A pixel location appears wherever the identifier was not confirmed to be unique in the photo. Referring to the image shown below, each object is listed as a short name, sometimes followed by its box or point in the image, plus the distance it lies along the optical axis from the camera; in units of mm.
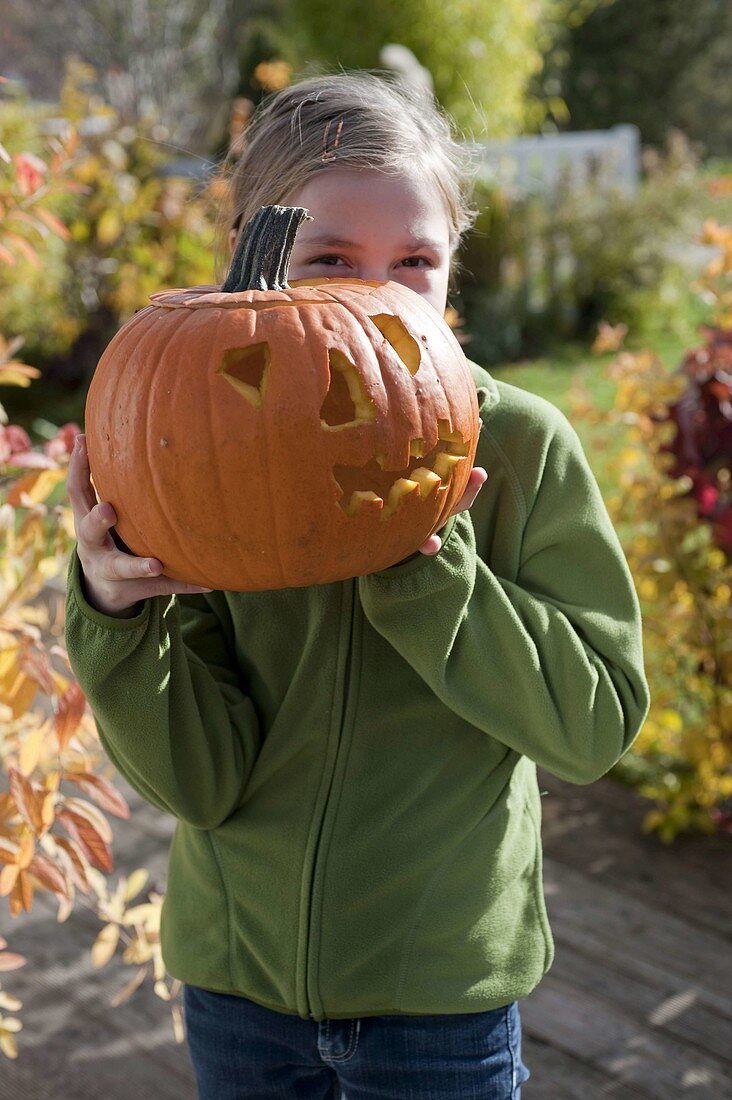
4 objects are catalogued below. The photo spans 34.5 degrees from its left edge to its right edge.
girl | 1346
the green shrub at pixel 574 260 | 8789
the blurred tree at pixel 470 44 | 10406
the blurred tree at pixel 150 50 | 13086
